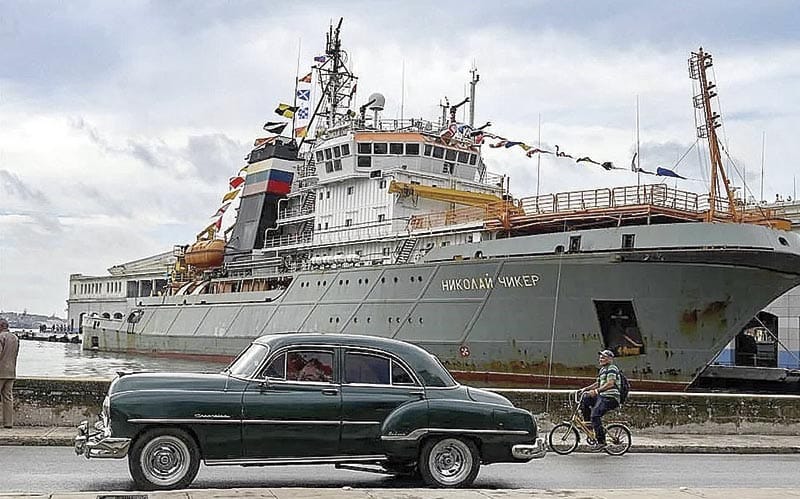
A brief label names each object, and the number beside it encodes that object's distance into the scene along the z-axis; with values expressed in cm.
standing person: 1256
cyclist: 1302
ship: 2694
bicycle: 1312
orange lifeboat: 4903
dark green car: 888
